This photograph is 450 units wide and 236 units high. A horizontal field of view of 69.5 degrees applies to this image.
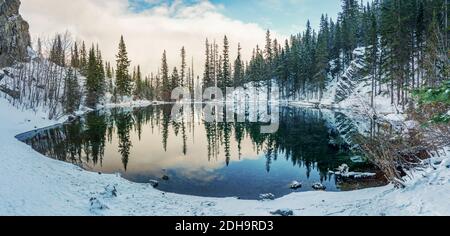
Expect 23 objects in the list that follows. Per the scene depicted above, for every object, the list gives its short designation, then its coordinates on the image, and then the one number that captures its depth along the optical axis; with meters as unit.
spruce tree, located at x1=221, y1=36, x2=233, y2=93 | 96.19
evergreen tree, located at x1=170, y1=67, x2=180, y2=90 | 106.81
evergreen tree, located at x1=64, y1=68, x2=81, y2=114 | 49.69
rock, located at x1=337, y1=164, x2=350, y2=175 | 16.49
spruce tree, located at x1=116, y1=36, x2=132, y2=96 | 85.00
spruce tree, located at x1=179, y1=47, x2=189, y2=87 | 107.89
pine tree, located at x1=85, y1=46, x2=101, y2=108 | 69.29
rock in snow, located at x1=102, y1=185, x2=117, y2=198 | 12.17
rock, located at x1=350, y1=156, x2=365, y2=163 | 18.48
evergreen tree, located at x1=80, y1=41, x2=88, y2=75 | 91.94
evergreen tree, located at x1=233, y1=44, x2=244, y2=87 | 105.19
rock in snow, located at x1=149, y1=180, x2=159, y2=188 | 15.46
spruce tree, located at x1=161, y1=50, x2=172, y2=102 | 107.56
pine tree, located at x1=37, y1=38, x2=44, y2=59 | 48.06
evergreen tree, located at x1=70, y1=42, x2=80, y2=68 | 95.19
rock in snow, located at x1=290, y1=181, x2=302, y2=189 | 15.04
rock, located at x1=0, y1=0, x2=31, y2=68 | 46.38
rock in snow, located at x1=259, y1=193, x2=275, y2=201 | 13.07
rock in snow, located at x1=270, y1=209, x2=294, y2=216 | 10.31
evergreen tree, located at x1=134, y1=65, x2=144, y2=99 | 104.84
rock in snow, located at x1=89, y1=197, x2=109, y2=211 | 10.48
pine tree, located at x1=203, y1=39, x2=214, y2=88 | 105.31
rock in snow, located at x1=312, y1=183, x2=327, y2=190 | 14.65
